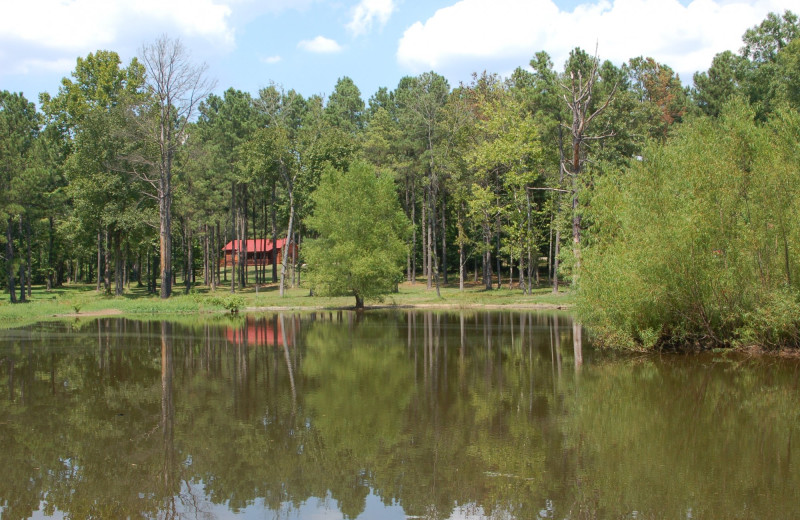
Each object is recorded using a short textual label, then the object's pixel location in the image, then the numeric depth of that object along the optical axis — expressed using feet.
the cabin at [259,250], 284.41
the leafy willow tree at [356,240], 130.62
